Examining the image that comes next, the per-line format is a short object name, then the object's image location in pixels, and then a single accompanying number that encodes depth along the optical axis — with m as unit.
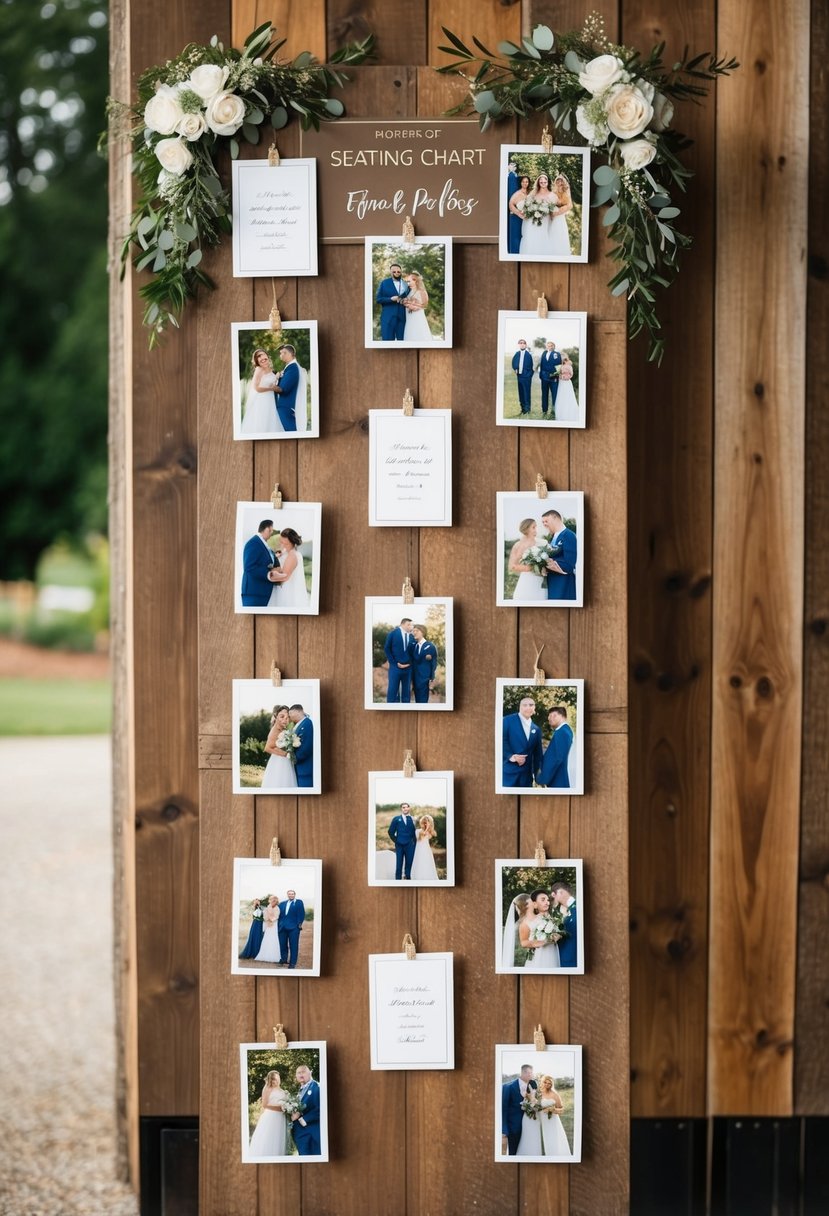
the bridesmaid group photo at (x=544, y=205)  3.54
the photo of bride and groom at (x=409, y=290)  3.55
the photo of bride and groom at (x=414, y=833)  3.56
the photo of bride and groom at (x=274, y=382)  3.56
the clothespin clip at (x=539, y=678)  3.56
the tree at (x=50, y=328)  12.08
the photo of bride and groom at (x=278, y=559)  3.56
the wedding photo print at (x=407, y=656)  3.56
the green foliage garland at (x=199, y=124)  3.52
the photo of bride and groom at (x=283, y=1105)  3.57
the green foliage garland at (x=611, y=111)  3.50
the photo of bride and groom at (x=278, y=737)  3.56
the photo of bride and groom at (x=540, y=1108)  3.56
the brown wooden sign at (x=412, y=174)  3.55
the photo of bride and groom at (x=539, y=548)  3.55
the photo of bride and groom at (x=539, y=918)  3.56
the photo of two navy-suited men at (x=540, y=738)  3.56
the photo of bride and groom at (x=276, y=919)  3.56
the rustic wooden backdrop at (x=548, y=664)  3.57
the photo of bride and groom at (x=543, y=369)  3.55
